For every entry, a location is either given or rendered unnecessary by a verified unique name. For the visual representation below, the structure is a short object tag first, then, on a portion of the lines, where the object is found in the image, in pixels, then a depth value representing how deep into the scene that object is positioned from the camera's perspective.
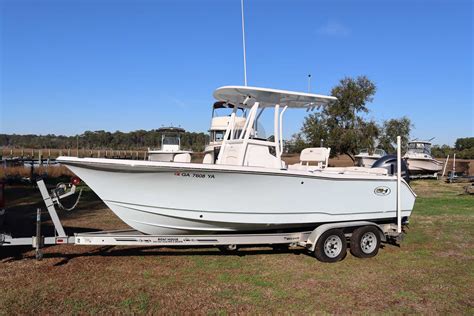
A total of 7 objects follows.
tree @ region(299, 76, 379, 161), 30.66
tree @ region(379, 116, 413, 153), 32.44
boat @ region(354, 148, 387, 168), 24.16
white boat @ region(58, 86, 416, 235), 5.85
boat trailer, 5.80
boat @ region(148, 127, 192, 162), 23.11
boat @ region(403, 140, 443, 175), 27.02
